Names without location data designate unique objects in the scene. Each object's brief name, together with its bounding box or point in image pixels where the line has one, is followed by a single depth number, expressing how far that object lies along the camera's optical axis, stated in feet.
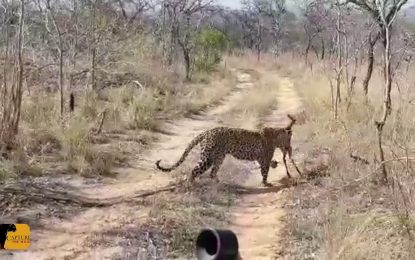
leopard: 24.93
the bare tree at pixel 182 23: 74.69
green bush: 83.58
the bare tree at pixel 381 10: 24.82
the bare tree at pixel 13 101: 27.71
